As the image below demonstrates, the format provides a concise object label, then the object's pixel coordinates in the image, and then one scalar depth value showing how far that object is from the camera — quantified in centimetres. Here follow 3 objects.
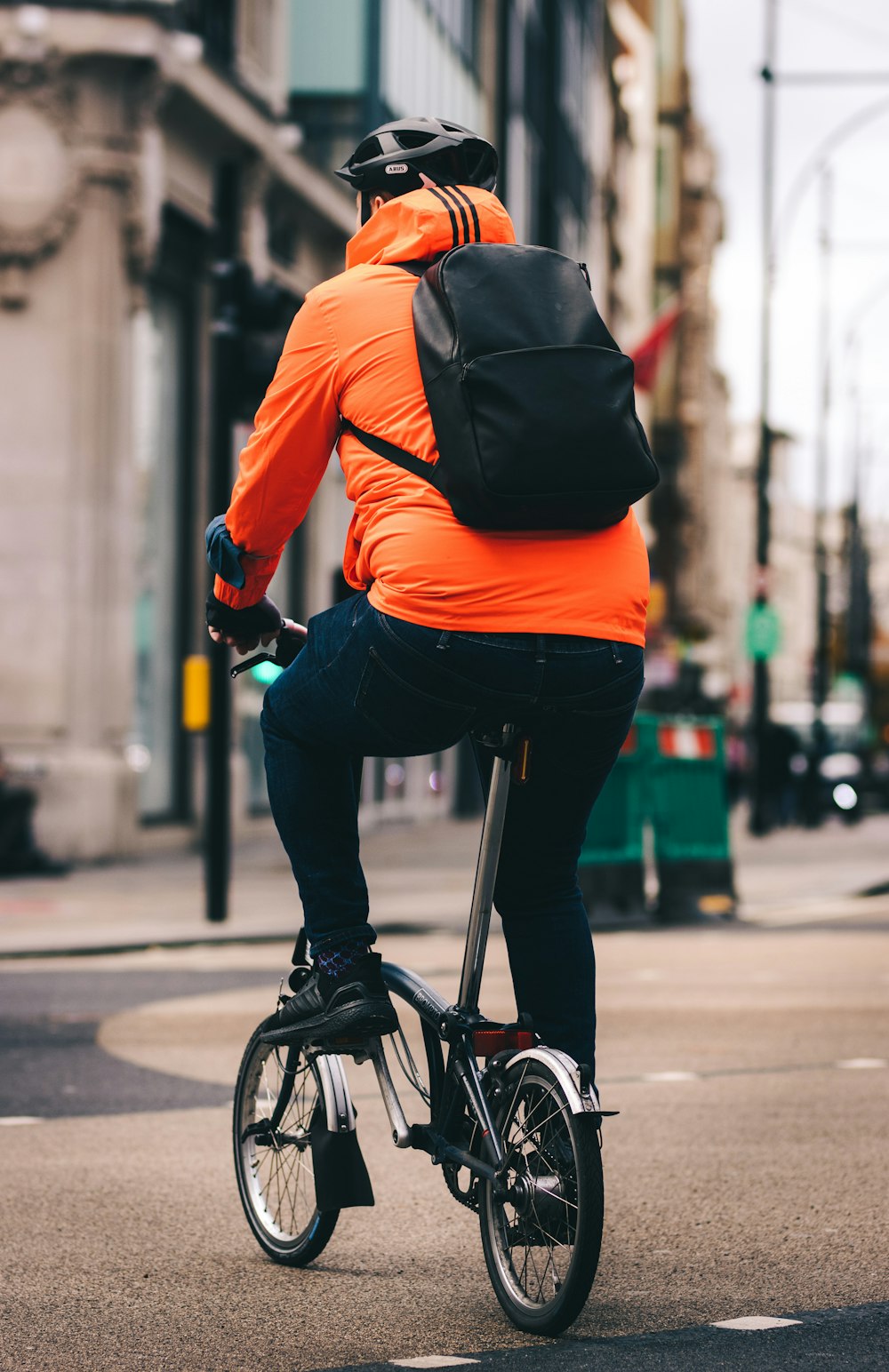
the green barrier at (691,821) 1373
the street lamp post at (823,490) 4019
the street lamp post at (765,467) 2783
